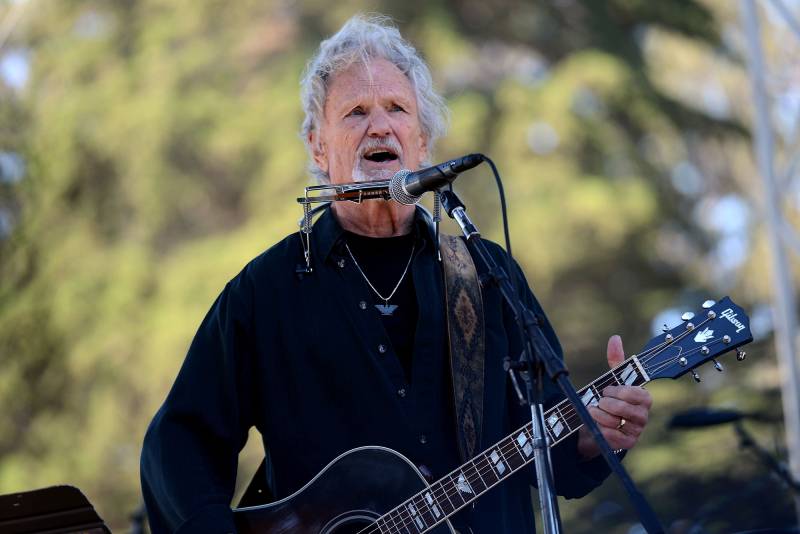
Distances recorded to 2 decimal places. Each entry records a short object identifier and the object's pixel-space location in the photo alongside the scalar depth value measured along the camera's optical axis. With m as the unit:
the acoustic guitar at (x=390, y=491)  5.97
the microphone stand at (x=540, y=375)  4.66
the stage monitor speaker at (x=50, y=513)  5.45
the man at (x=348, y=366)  6.12
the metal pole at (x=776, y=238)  11.47
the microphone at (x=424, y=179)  5.09
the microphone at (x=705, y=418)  8.34
